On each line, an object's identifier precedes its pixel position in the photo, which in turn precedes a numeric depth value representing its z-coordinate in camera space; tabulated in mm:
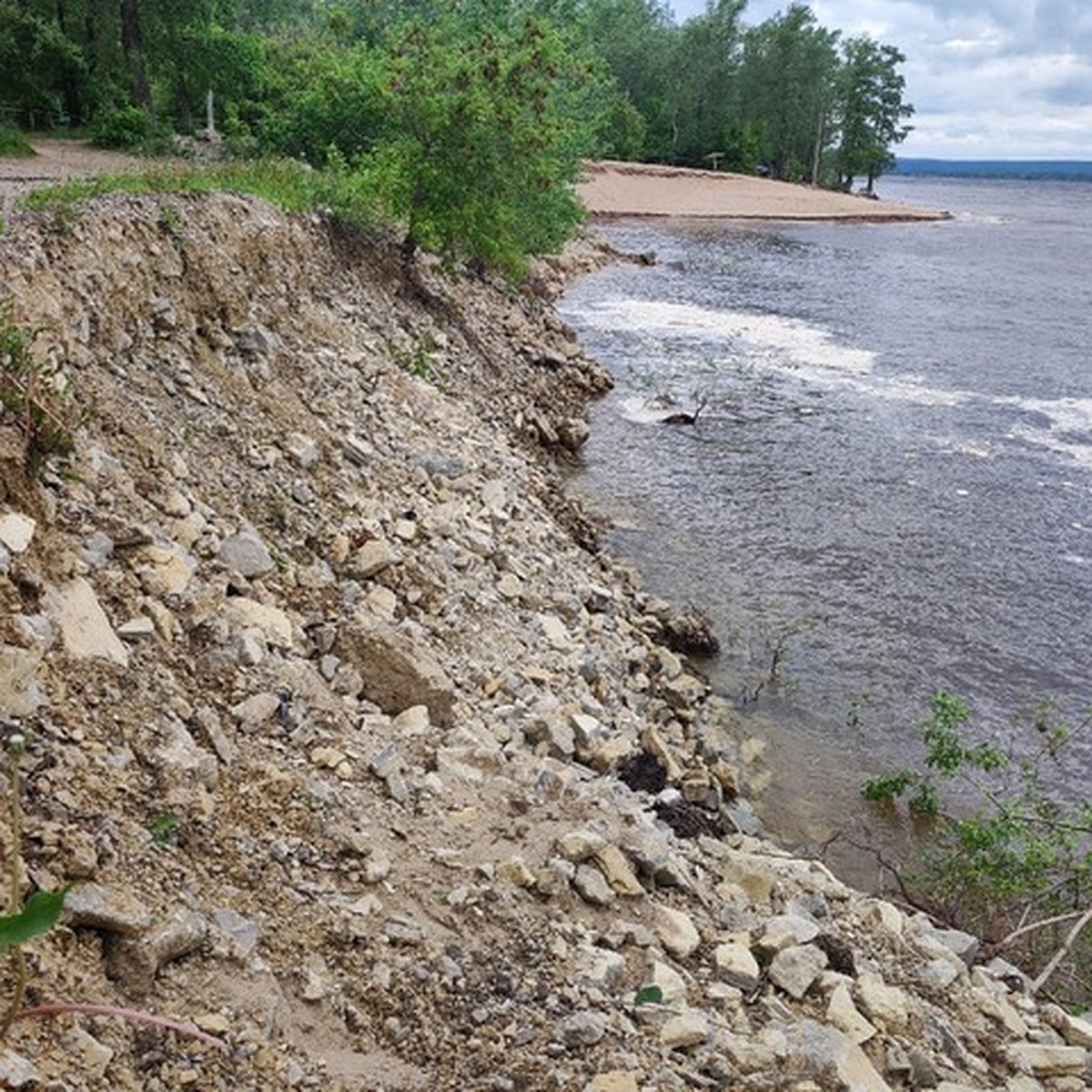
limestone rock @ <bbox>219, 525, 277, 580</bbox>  6935
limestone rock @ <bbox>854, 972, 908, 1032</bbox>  5125
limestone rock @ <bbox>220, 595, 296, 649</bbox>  6281
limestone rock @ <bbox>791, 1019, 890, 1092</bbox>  4492
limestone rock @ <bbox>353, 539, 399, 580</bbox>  8062
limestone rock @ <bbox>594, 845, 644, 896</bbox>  5387
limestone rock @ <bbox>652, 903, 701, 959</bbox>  5148
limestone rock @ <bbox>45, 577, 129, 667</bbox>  4930
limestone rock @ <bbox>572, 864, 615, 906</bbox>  5223
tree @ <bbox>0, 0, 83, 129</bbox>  25859
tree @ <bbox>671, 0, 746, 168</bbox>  85188
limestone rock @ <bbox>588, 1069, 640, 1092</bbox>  4090
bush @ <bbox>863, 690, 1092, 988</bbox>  7492
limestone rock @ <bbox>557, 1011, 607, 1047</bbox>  4309
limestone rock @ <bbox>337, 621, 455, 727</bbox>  6652
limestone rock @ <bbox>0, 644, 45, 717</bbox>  4305
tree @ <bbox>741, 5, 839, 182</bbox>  83875
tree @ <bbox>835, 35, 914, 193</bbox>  89312
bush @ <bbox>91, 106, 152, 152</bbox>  21641
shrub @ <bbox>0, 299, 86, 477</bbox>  5555
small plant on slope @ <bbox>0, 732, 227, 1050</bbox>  2322
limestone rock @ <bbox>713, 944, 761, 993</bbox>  5059
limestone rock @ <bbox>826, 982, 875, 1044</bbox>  4930
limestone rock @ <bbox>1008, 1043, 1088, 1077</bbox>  5379
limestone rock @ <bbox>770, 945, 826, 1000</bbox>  5102
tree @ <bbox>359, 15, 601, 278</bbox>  15203
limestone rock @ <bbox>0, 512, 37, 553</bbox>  4949
